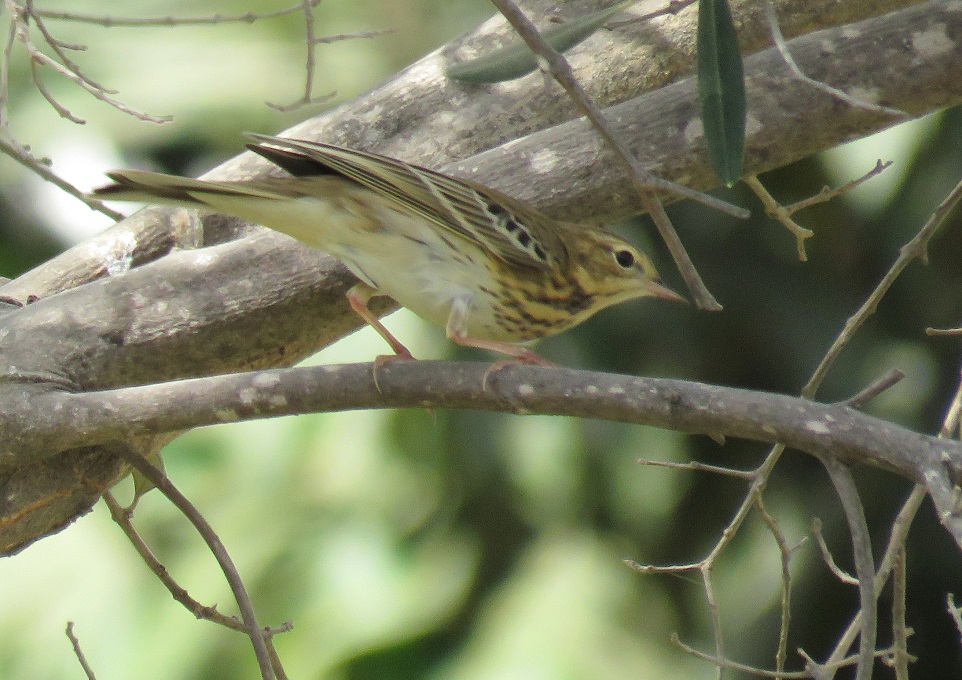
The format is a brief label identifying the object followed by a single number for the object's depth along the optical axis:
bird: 6.27
